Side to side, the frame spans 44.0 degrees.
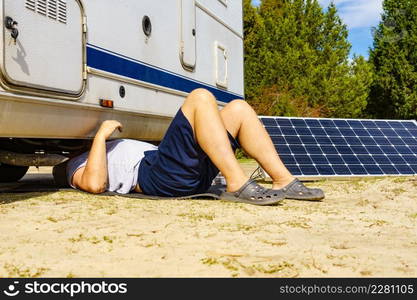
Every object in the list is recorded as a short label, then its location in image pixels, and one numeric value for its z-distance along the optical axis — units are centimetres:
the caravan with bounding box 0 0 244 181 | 337
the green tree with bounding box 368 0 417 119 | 1898
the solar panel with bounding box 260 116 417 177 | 564
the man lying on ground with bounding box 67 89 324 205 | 326
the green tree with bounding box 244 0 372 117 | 1816
